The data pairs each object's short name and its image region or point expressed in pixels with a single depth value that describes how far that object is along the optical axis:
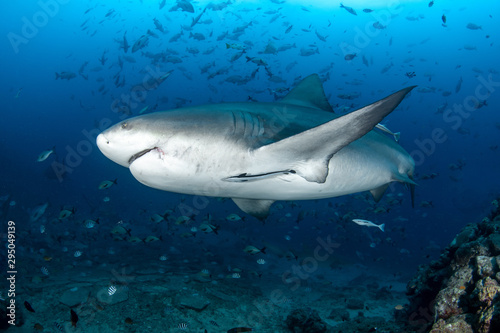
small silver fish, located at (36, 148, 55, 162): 9.22
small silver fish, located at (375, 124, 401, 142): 6.99
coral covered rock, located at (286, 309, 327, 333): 6.95
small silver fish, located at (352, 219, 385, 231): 9.40
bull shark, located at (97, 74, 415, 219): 2.10
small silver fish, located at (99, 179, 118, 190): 9.52
